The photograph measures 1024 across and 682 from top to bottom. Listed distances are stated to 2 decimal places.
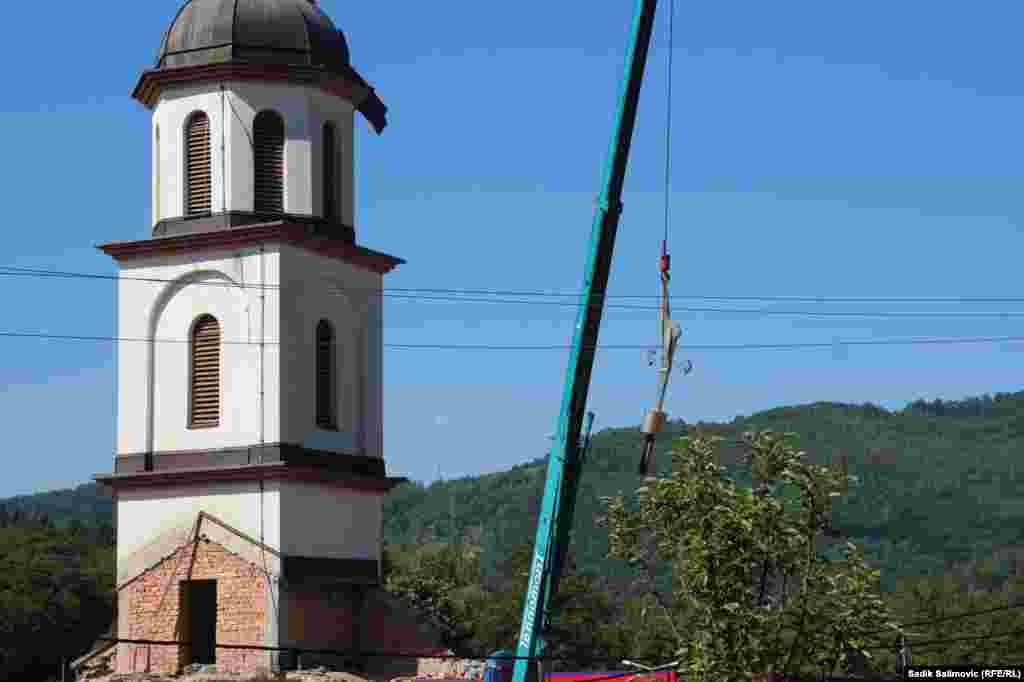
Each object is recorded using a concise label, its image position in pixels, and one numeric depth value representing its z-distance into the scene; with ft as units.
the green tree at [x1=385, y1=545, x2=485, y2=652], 229.66
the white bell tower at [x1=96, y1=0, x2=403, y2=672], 143.33
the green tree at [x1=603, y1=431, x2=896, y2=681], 92.94
